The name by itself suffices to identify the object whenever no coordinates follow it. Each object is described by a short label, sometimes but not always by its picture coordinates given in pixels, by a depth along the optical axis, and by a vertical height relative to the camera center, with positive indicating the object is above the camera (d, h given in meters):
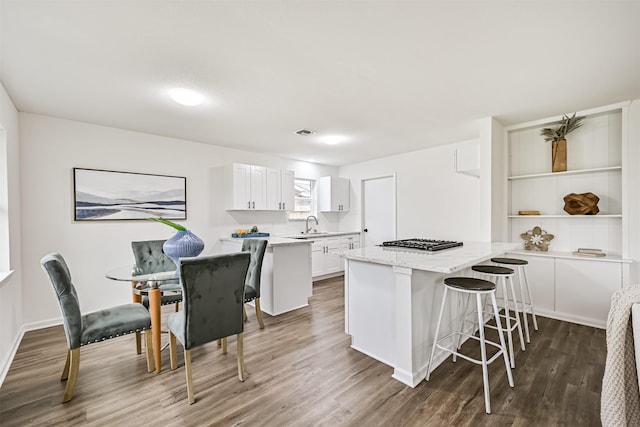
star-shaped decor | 3.57 -0.38
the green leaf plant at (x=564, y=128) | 3.29 +1.00
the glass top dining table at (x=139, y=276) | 2.23 -0.53
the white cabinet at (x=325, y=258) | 5.27 -0.89
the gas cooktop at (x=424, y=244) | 2.41 -0.31
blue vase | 2.41 -0.29
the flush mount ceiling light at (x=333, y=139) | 4.13 +1.12
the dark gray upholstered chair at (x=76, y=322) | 1.88 -0.81
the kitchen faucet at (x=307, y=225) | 5.94 -0.27
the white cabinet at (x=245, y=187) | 4.58 +0.44
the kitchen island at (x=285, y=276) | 3.53 -0.84
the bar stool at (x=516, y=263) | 2.75 -0.54
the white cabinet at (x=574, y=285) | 2.97 -0.86
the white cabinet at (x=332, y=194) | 5.96 +0.40
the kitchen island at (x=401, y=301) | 2.04 -0.74
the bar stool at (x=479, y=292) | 1.80 -0.57
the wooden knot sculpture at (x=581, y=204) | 3.19 +0.07
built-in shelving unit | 3.01 -0.06
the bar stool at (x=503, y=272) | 2.28 -0.55
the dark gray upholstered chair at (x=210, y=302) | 1.89 -0.64
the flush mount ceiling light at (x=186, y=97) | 2.57 +1.12
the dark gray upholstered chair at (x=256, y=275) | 3.03 -0.70
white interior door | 5.68 +0.05
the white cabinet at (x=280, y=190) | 5.00 +0.42
